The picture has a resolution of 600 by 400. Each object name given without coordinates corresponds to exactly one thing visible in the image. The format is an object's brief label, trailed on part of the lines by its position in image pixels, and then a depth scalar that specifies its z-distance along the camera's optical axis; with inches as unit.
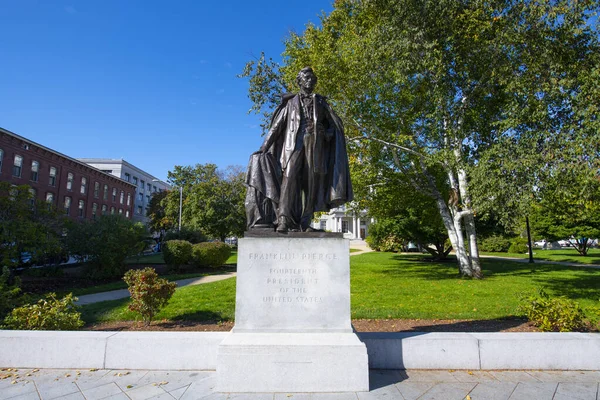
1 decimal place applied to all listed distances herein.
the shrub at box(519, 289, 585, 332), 209.9
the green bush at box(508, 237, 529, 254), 1696.6
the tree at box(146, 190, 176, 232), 2142.5
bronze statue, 174.6
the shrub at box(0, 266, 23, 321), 248.4
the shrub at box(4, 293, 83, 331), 208.1
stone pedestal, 140.9
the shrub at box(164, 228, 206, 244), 1033.5
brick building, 1330.0
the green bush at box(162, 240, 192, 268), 735.1
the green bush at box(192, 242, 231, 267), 776.3
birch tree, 408.8
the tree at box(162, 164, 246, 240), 1406.3
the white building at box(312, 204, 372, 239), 2725.1
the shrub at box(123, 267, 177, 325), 277.4
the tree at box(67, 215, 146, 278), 621.9
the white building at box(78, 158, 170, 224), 2549.2
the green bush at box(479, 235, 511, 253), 1646.2
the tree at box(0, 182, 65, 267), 486.6
